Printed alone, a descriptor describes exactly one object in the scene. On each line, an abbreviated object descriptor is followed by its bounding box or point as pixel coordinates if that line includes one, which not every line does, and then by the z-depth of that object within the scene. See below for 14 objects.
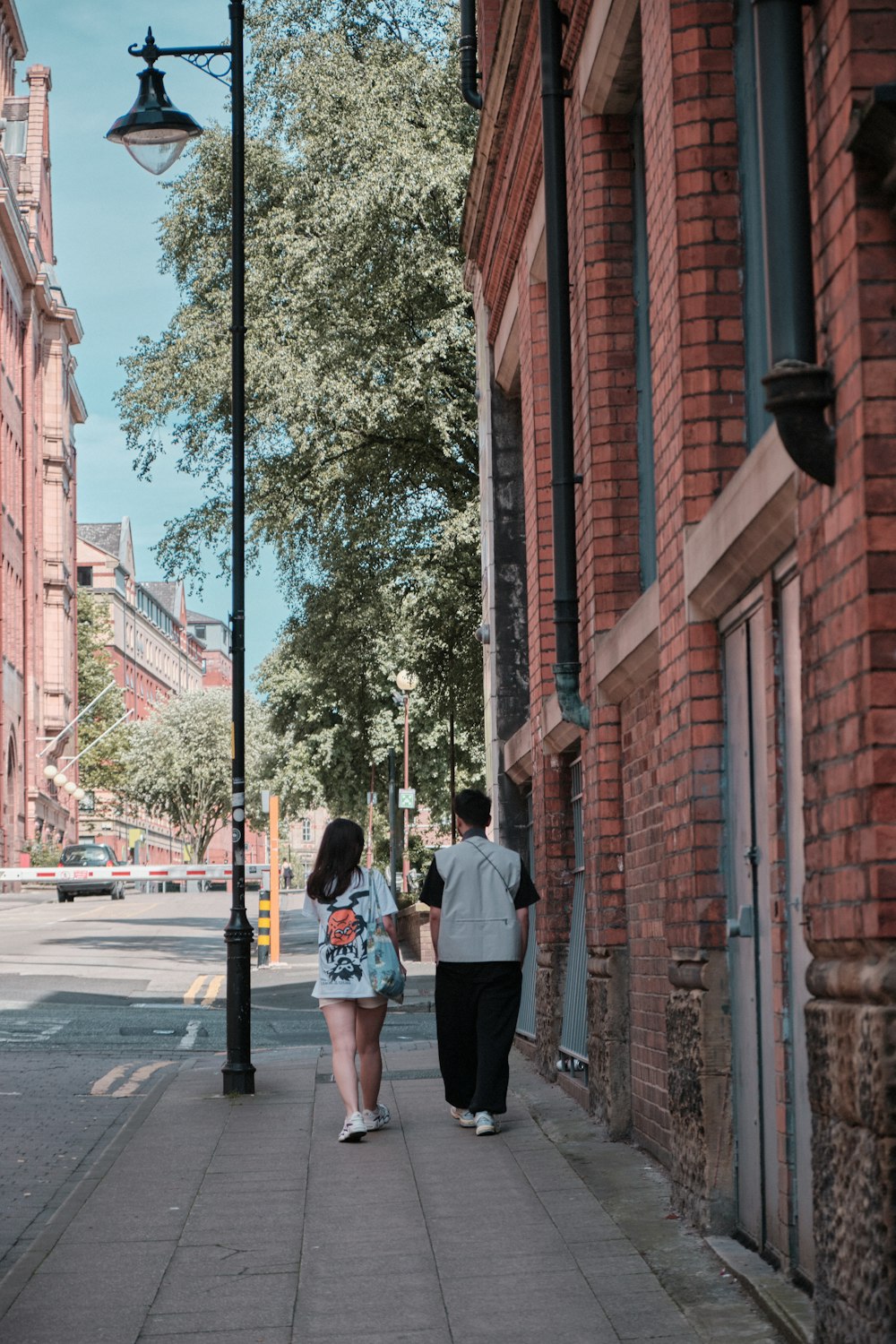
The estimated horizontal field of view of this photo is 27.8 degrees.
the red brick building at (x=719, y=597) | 4.09
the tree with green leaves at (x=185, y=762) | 93.31
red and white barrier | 30.28
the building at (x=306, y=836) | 155.38
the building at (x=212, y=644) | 170.50
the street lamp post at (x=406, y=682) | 24.22
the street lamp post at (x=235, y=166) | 11.78
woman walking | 9.09
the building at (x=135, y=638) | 114.44
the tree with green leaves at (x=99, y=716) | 87.81
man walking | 9.15
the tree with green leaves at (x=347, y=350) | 21.16
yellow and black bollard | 24.50
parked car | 53.75
